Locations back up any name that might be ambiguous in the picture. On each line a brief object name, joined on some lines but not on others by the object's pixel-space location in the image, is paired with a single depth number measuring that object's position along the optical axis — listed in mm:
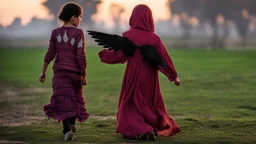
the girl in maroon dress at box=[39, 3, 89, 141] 16609
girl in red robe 17062
